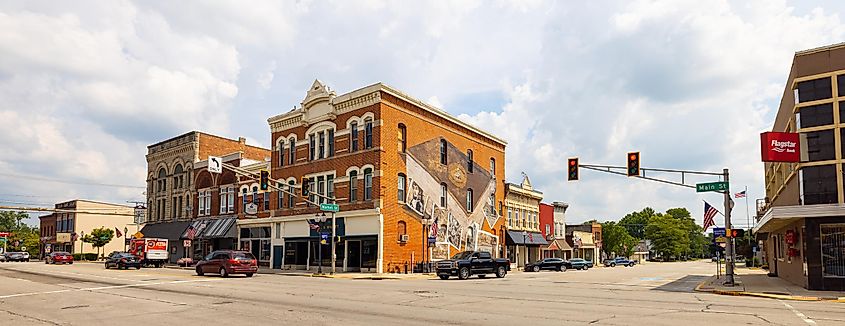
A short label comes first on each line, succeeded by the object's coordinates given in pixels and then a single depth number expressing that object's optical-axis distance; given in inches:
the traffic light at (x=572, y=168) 1168.8
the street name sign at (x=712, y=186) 1148.5
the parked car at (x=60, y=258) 2549.2
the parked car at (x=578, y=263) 2306.8
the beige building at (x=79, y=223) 3614.7
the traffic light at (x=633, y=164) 1083.3
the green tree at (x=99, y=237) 3280.0
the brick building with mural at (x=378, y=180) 1689.2
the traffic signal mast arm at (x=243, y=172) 1344.2
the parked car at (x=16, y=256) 3056.1
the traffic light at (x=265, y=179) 1259.1
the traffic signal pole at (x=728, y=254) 1136.2
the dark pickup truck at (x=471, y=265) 1403.8
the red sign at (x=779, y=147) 956.6
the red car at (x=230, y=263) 1379.2
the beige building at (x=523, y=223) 2381.9
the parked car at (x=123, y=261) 1937.7
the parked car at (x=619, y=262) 3080.2
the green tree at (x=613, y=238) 4084.6
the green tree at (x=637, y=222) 6663.9
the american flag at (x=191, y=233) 2322.1
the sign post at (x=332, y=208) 1518.2
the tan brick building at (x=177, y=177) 2432.3
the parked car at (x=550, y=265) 2046.0
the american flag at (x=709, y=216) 1472.7
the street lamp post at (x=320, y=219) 1714.6
